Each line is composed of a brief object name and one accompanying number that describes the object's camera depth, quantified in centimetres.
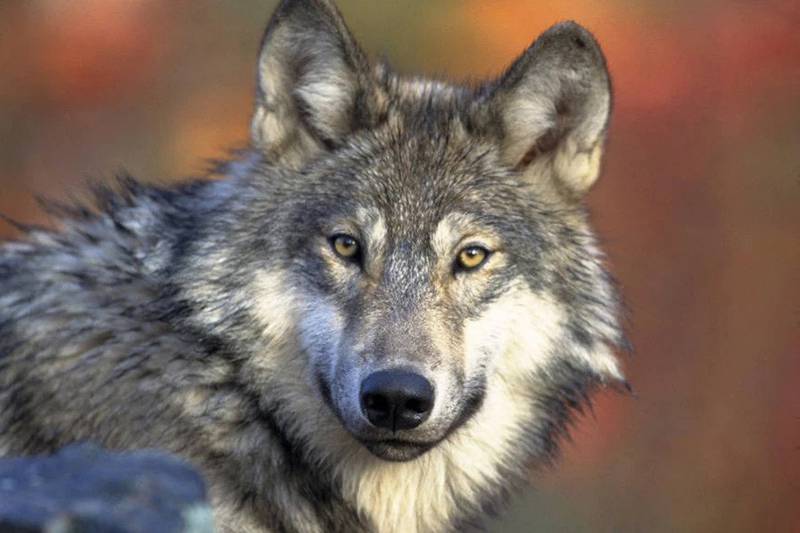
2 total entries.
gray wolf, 920
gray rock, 586
